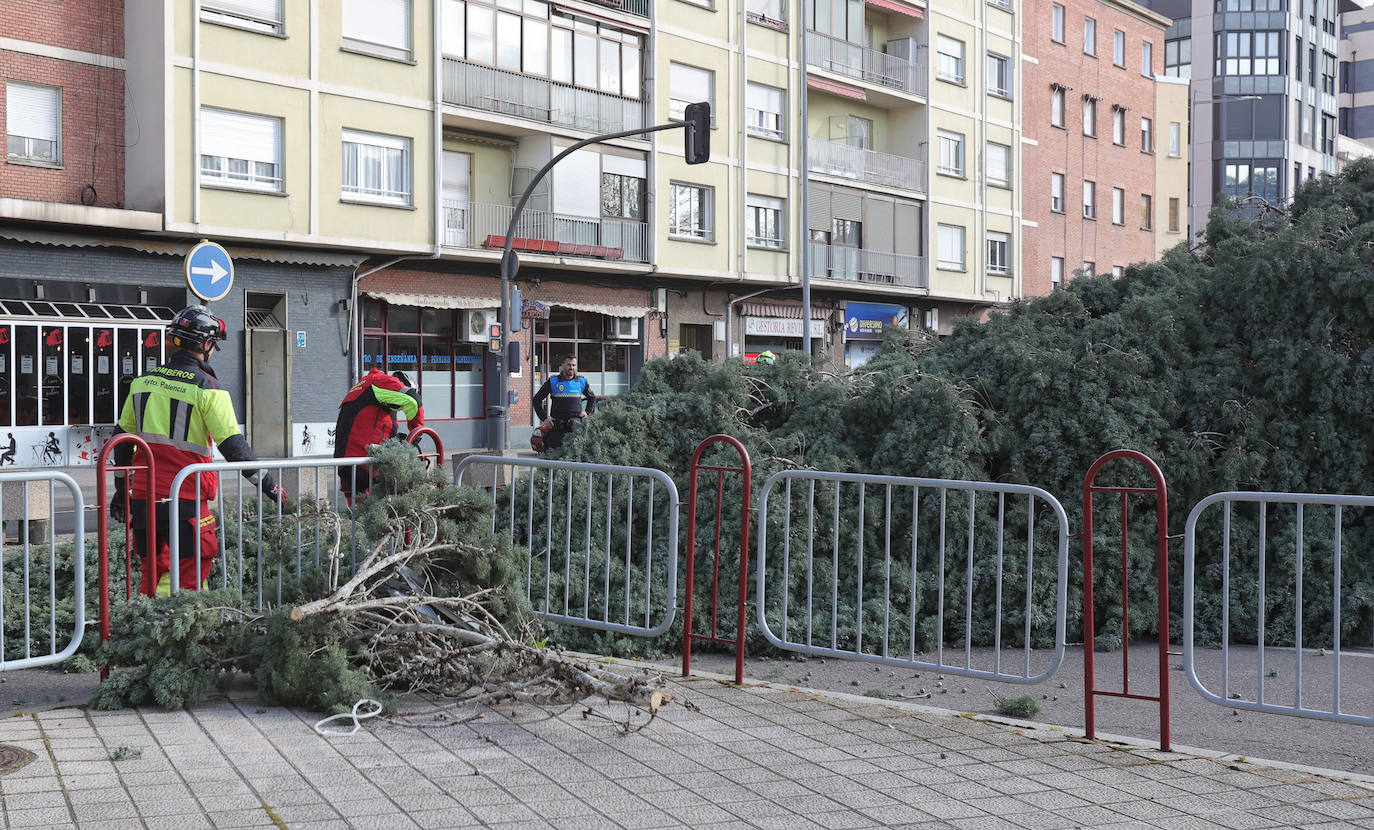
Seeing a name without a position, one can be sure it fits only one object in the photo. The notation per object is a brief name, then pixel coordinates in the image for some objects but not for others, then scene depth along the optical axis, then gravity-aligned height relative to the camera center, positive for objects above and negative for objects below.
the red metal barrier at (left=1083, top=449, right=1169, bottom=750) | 5.50 -0.88
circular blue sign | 13.19 +1.19
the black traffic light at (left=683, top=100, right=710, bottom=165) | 22.59 +4.51
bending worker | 8.92 -0.18
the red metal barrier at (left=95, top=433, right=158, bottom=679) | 6.06 -0.60
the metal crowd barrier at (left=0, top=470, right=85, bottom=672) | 5.90 -1.02
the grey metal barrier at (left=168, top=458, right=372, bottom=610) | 6.68 -0.79
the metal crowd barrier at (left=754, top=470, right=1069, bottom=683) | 7.75 -1.22
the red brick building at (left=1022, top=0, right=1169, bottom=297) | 46.69 +9.80
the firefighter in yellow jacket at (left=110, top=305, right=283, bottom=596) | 6.68 -0.25
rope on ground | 5.40 -1.42
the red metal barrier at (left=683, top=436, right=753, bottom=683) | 6.65 -0.92
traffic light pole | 23.06 +1.27
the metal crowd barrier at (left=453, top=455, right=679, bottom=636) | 7.17 -0.94
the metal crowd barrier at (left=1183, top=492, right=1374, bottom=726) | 8.38 -1.50
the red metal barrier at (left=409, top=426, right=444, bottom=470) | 7.57 -0.39
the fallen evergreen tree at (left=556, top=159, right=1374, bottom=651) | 9.93 -0.16
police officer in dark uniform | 16.50 -0.09
